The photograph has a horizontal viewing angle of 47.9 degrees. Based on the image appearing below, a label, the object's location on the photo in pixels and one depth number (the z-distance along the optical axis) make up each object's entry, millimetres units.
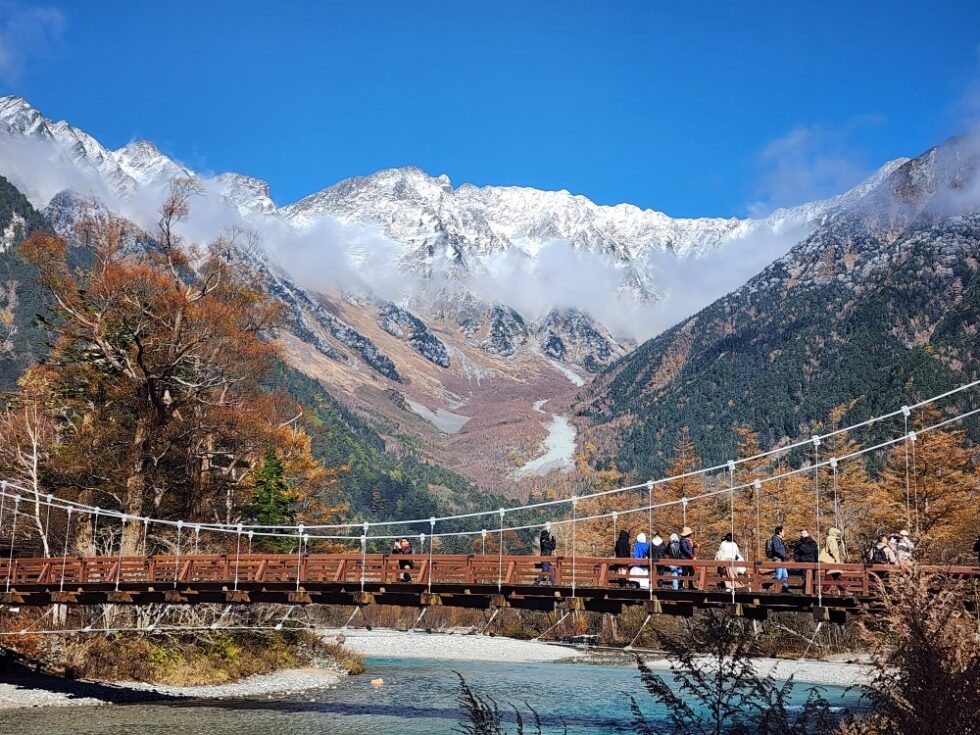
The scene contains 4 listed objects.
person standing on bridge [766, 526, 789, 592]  20250
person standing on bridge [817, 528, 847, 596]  19391
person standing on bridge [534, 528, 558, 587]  22219
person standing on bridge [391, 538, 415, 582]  23922
